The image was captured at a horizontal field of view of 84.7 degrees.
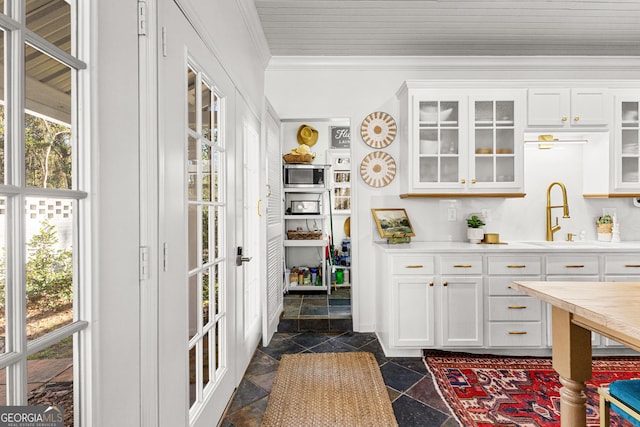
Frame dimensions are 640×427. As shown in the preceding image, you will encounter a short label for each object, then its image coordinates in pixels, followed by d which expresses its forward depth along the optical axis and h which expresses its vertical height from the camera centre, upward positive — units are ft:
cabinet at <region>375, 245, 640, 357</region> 9.05 -2.19
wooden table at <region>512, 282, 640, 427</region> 4.25 -1.45
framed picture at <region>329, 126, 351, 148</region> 16.71 +3.56
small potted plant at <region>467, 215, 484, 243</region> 10.31 -0.57
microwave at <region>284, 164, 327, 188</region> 15.12 +1.52
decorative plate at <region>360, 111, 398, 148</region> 11.12 +2.59
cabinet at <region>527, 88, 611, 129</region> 9.89 +2.94
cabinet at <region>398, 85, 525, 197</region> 9.93 +1.97
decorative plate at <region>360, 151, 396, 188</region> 11.10 +1.32
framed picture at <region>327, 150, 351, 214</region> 16.88 +1.34
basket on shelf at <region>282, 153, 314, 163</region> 14.88 +2.26
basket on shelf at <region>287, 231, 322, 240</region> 15.47 -1.07
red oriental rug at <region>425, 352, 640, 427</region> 6.56 -3.86
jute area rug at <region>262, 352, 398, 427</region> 6.45 -3.82
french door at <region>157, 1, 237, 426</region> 4.20 -0.28
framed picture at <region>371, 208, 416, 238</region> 10.52 -0.35
